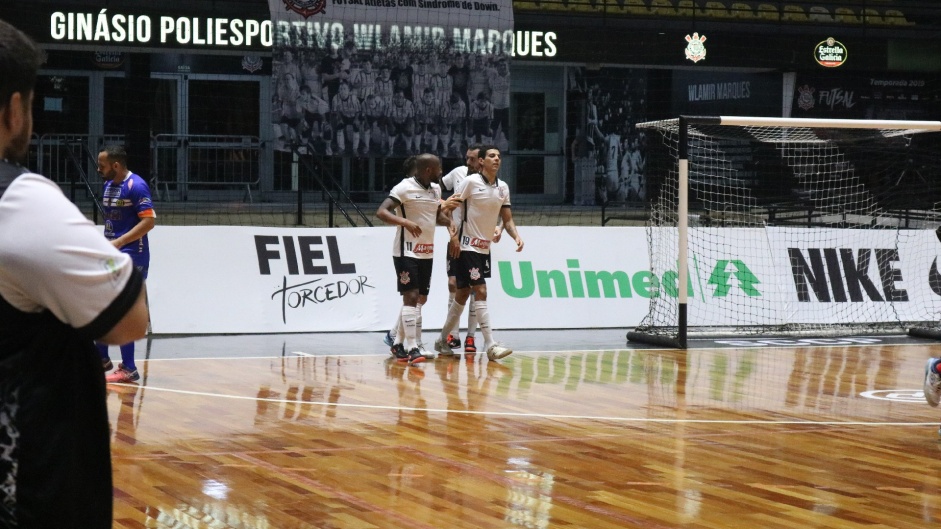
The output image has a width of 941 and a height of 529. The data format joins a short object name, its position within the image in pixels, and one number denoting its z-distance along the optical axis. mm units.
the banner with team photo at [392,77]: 18250
